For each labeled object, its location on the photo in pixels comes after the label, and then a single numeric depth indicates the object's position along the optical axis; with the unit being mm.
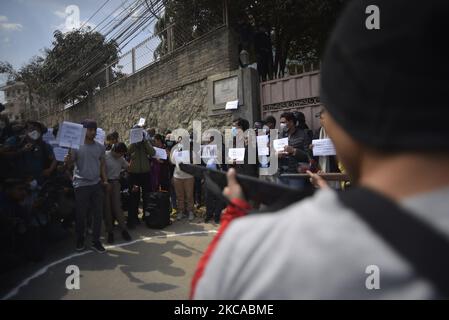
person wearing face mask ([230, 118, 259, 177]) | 5945
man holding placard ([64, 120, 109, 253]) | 4629
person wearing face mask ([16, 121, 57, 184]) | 4977
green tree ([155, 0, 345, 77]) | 8156
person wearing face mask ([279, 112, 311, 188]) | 4945
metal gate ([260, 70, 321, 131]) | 7027
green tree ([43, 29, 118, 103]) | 17641
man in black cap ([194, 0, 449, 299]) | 568
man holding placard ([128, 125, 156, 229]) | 6137
